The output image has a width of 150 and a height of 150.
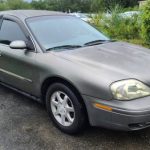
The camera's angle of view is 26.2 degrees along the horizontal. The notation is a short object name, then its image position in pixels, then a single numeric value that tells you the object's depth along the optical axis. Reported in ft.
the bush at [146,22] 28.07
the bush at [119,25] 36.96
